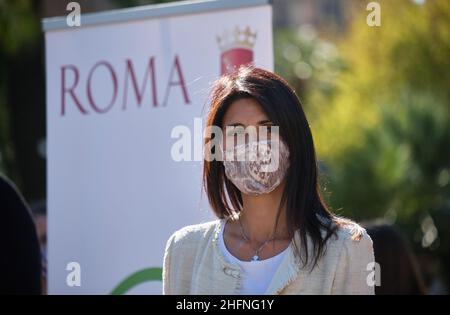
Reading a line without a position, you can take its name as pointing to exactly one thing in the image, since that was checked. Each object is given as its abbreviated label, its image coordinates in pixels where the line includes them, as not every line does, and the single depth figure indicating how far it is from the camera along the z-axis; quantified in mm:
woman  4891
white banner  7867
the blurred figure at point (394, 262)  9961
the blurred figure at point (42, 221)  10512
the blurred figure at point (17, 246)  7676
